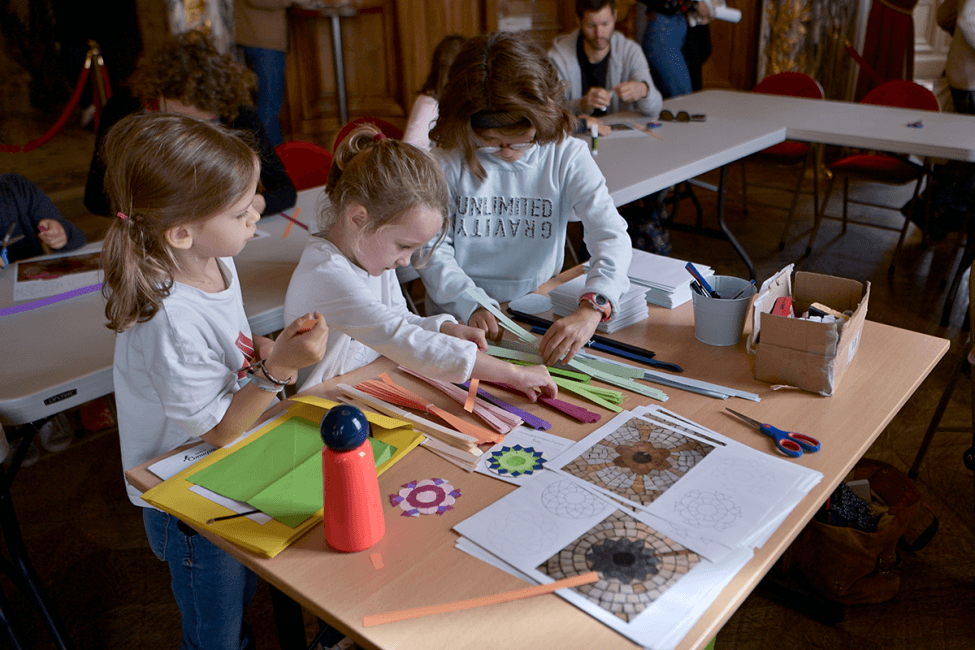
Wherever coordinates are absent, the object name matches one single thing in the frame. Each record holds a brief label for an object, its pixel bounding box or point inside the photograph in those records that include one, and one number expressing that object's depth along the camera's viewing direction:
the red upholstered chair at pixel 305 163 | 2.82
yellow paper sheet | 0.99
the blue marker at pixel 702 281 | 1.49
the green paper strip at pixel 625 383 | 1.32
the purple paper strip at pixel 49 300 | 1.73
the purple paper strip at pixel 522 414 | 1.24
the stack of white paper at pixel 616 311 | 1.57
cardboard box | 1.26
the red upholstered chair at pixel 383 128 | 2.85
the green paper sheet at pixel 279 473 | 1.05
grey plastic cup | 1.45
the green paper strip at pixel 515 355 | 1.44
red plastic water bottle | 0.89
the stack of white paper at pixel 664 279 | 1.67
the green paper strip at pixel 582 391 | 1.29
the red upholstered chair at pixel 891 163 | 3.38
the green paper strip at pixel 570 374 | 1.38
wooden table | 0.85
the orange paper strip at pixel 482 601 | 0.86
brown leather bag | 1.76
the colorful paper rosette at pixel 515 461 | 1.13
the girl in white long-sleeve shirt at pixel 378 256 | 1.33
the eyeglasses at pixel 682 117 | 3.38
